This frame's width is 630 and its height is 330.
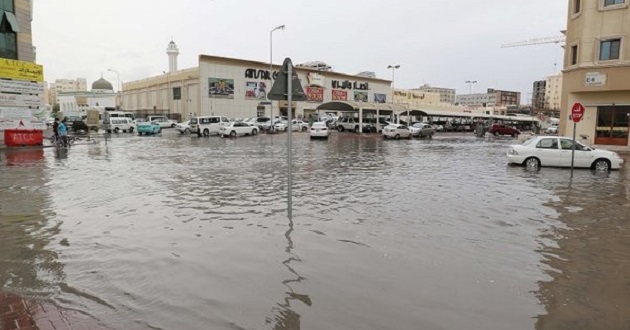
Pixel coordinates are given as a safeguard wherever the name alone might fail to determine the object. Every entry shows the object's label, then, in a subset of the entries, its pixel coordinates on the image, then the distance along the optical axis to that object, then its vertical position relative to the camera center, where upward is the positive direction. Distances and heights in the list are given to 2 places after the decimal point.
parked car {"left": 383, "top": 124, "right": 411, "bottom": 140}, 42.00 -0.87
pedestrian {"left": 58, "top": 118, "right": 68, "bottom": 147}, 26.78 -0.99
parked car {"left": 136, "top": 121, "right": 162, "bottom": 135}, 45.91 -0.96
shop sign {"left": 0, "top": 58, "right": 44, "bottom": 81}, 25.83 +2.90
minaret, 90.00 +13.56
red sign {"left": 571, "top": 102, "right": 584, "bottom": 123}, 15.77 +0.45
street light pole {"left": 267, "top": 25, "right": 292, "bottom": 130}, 48.53 +0.07
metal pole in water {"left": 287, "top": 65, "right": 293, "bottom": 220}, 7.10 +0.37
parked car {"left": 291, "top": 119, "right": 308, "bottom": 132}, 52.69 -0.62
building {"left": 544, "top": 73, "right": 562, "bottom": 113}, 141.88 +11.05
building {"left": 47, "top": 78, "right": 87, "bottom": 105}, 162.88 +12.48
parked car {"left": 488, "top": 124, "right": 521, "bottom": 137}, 54.28 -0.82
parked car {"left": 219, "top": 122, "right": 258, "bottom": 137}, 41.34 -0.86
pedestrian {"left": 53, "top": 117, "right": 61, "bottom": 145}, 27.07 -0.82
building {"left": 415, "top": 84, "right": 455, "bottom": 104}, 181.88 +13.34
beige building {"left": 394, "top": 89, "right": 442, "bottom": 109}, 107.61 +6.83
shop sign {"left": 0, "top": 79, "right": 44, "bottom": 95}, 25.89 +1.89
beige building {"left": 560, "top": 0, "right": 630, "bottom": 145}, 28.45 +3.76
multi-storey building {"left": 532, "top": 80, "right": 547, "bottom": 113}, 147.00 +11.15
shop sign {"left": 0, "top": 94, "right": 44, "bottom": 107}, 26.03 +1.05
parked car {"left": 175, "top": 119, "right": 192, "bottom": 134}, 47.39 -0.94
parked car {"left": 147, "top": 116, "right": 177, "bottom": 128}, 60.01 -0.26
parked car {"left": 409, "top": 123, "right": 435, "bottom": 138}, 45.62 -0.80
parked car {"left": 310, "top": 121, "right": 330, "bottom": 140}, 37.72 -0.90
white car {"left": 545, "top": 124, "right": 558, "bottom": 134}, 53.01 -0.75
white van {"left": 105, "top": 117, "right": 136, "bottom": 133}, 49.72 -0.73
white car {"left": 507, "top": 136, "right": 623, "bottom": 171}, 17.38 -1.25
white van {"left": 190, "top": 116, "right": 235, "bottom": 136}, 43.72 -0.52
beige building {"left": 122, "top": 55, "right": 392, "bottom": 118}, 63.53 +5.00
